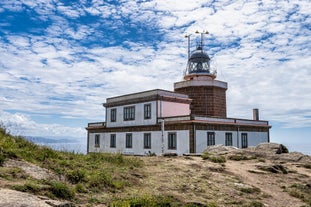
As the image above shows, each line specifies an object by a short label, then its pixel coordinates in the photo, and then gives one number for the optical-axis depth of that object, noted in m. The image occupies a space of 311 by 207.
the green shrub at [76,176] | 9.45
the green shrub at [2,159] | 9.12
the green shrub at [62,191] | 7.81
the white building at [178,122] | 26.50
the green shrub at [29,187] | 7.25
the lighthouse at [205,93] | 33.12
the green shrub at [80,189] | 8.64
